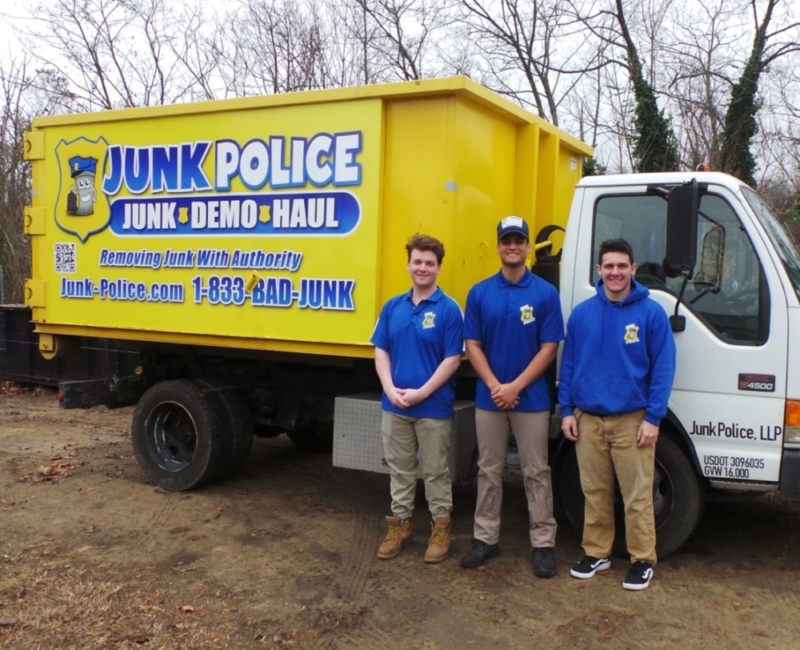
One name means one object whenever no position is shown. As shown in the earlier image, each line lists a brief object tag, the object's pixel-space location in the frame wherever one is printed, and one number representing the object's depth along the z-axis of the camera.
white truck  4.33
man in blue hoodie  4.14
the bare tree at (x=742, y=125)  17.34
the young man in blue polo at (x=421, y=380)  4.49
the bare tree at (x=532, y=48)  21.19
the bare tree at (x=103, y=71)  19.62
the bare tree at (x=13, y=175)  18.53
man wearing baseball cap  4.35
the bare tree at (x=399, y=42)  20.81
